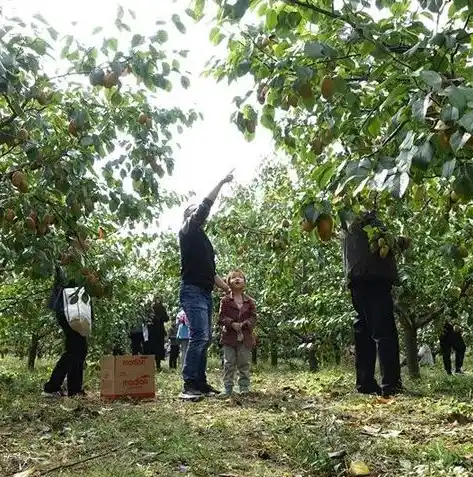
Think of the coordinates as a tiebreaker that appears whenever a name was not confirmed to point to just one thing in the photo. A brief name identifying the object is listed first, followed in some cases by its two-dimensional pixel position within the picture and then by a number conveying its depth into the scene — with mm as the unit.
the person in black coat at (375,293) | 5281
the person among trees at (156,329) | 14695
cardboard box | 5785
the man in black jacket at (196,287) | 5766
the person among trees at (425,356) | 14945
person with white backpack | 6039
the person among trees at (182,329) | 8883
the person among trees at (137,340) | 14898
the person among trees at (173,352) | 15695
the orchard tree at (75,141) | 3754
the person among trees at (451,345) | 12656
